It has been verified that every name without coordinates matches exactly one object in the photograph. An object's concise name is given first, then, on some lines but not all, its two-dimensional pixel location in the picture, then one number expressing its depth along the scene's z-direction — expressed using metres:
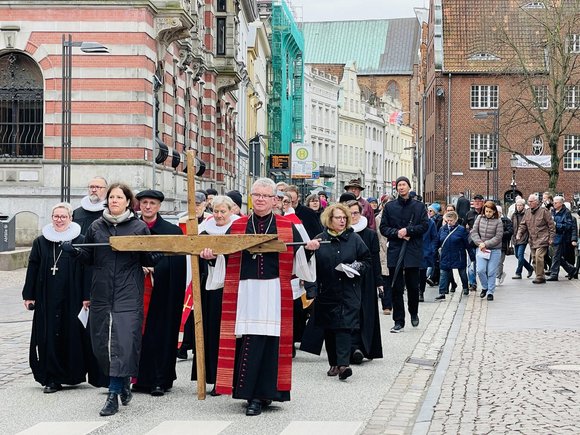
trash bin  25.67
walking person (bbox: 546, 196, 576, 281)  24.44
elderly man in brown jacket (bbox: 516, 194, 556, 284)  23.88
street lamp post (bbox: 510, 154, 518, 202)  58.01
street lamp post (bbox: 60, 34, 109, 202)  21.88
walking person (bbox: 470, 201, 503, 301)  20.64
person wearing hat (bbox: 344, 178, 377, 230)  16.83
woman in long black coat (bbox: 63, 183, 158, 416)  9.09
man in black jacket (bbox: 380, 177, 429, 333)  14.72
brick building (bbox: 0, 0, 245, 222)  28.23
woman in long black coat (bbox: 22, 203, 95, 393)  10.09
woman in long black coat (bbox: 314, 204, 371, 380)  10.84
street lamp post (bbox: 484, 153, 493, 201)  66.43
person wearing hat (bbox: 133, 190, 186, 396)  9.88
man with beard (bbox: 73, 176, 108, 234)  10.72
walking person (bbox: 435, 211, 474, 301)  21.08
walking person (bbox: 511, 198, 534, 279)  24.90
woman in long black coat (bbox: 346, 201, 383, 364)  11.83
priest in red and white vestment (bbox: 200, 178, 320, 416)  9.01
